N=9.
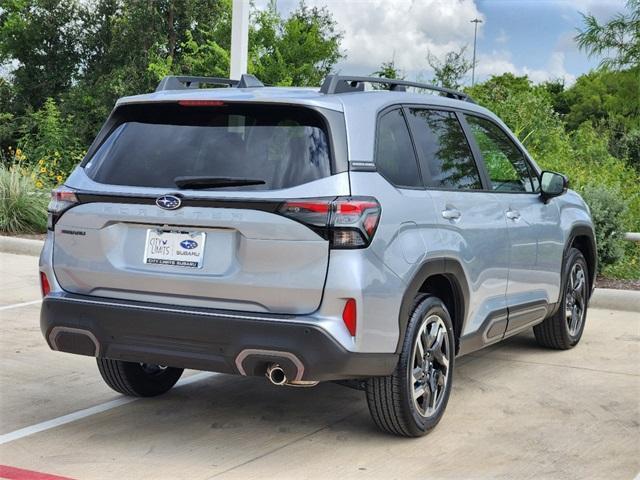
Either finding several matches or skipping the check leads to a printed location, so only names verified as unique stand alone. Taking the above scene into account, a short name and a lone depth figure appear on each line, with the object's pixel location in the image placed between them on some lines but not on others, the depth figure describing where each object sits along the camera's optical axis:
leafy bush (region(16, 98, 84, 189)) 18.27
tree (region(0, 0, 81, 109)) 39.69
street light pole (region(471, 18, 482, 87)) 20.41
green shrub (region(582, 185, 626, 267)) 11.08
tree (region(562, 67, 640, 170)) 32.06
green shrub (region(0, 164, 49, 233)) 14.09
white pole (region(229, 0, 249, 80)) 10.97
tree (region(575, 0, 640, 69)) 32.44
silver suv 4.45
